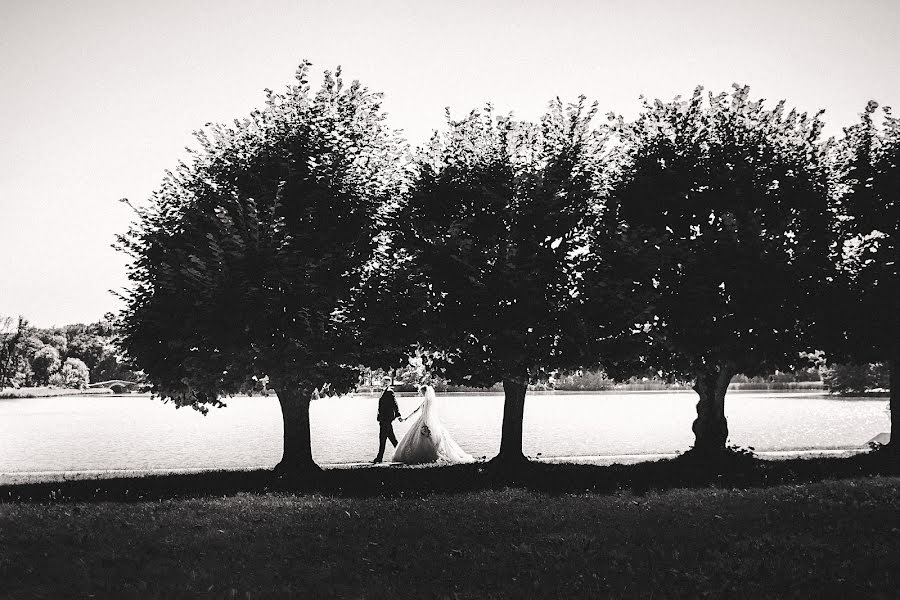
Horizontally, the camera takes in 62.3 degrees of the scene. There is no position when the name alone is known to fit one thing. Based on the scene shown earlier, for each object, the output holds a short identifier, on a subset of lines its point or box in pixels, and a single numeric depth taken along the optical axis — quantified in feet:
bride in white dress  77.12
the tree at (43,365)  574.15
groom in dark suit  79.20
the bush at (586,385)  480.23
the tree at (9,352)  494.18
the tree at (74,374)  592.60
